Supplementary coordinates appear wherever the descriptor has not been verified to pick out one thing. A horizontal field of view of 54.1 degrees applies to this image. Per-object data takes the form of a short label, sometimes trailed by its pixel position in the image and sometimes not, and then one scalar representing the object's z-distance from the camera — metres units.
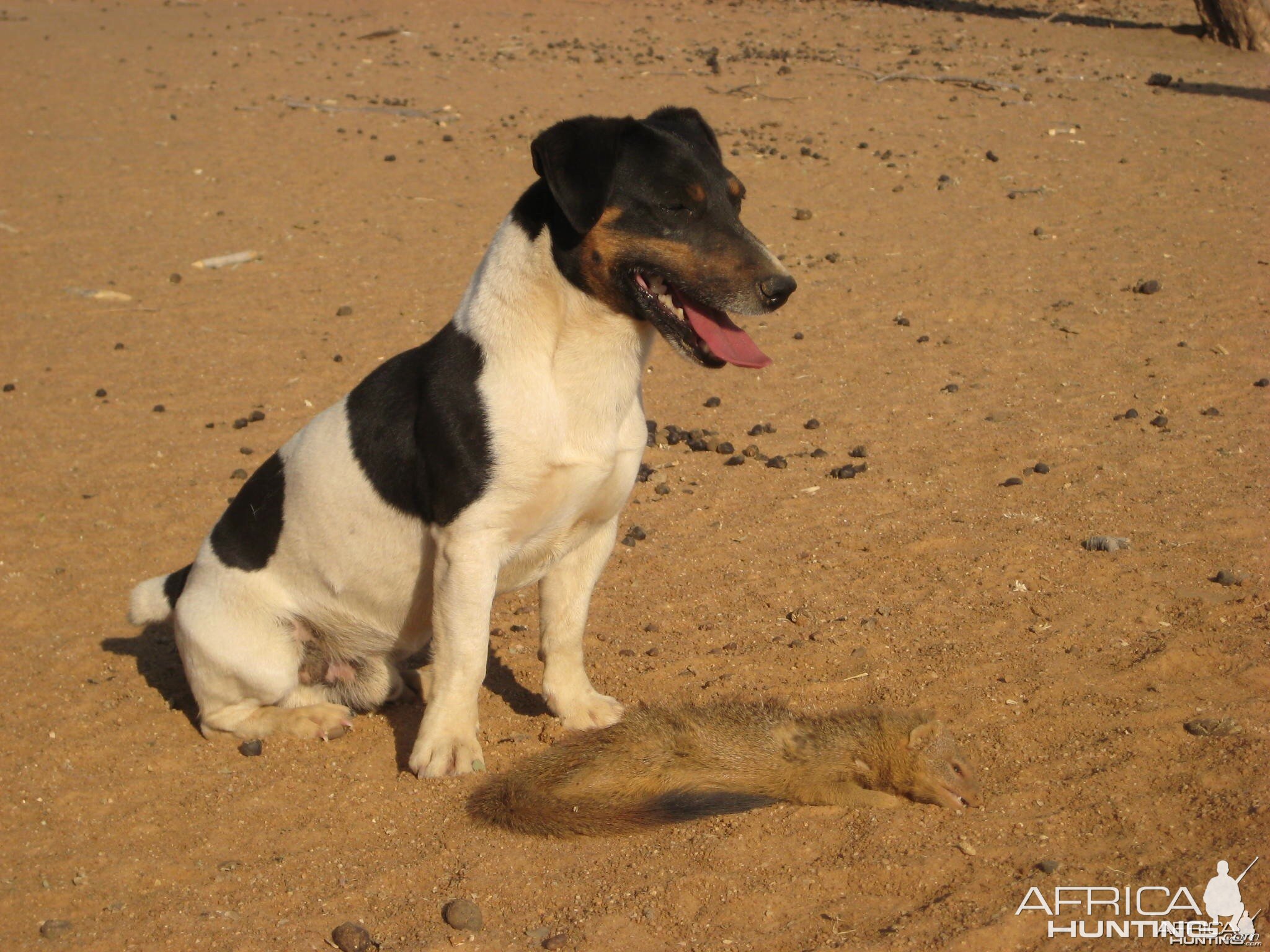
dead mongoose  3.93
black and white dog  4.18
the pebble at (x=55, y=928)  3.63
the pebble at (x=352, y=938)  3.47
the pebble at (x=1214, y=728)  4.07
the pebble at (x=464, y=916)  3.53
